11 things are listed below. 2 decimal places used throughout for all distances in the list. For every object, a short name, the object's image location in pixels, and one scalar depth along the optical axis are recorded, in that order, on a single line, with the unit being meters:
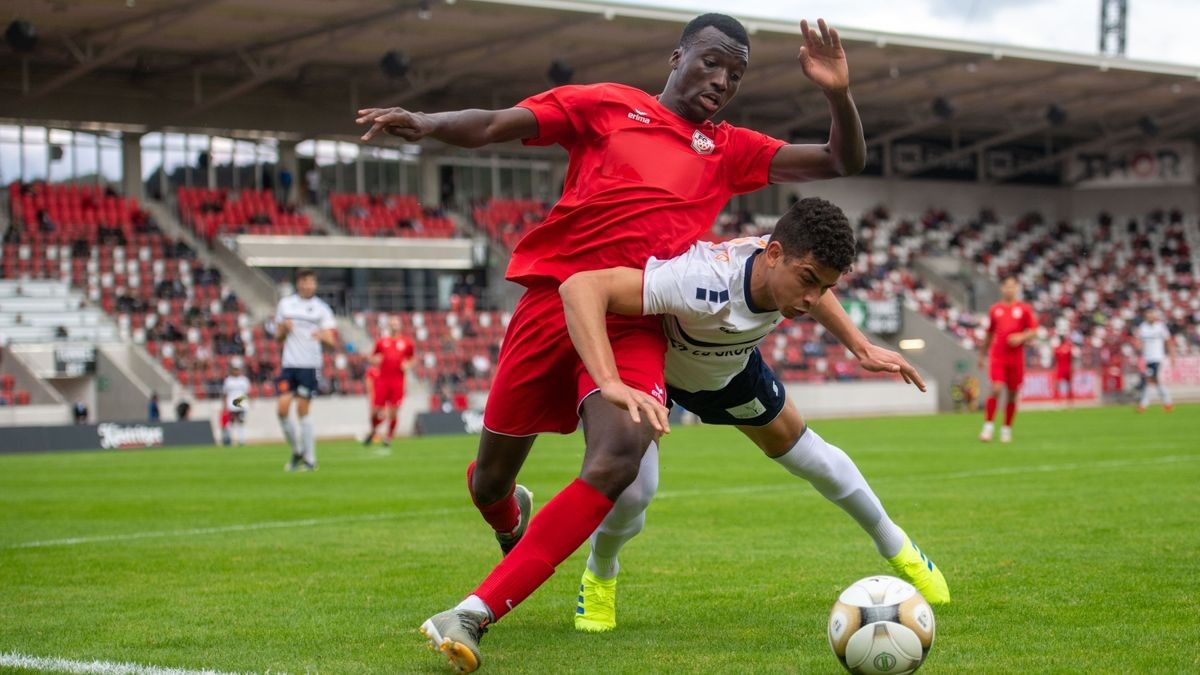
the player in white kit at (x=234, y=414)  28.38
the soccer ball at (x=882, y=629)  4.34
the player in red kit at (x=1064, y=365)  34.41
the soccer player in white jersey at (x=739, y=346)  4.69
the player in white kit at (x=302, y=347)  16.17
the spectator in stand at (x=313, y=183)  41.16
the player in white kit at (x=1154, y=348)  30.14
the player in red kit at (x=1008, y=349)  19.06
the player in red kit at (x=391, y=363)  22.77
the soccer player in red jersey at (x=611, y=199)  4.80
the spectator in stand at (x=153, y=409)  29.52
